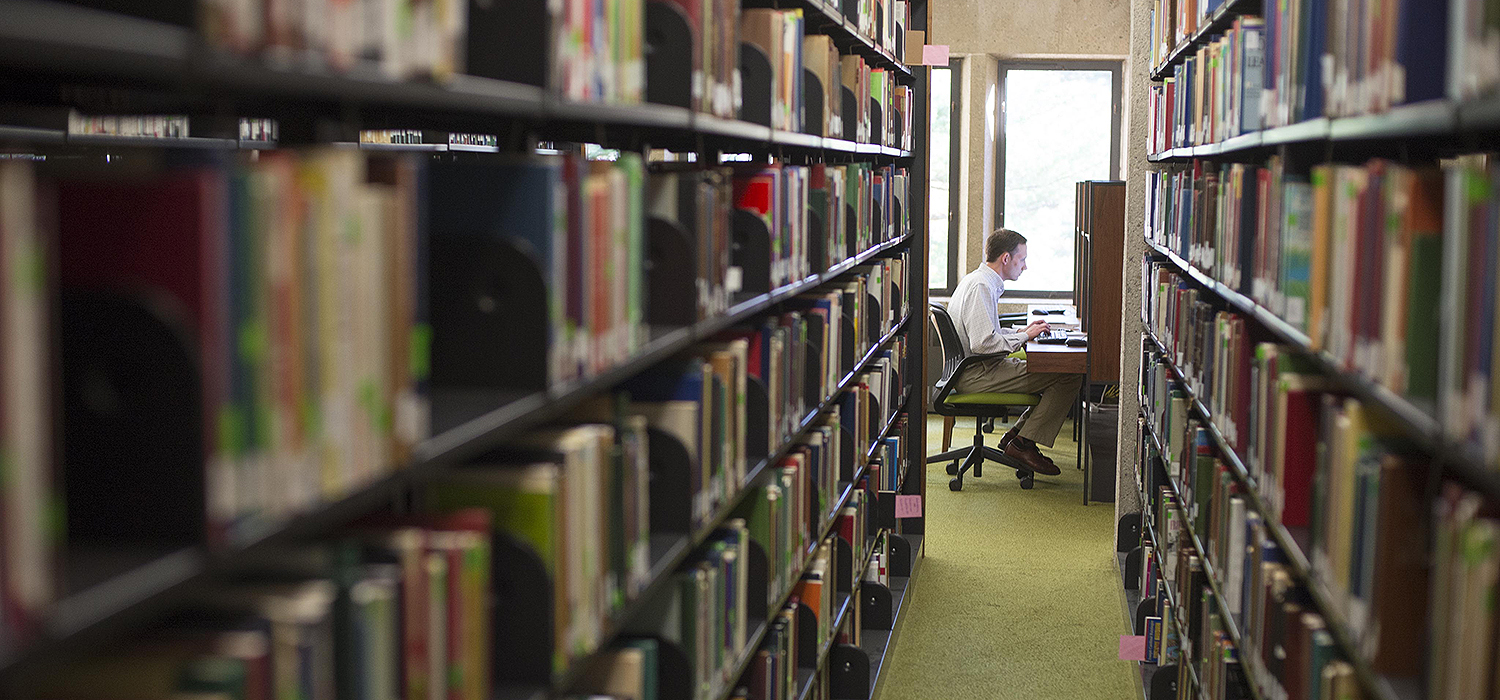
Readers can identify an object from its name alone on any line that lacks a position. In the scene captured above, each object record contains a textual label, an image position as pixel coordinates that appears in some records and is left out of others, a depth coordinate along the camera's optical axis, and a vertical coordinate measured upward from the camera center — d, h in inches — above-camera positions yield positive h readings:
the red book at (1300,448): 79.5 -12.1
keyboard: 255.2 -17.7
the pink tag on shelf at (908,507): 194.7 -38.5
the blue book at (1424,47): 59.1 +9.2
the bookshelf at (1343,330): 52.4 -4.2
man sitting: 247.1 -19.1
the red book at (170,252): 31.9 -0.2
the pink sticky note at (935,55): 187.8 +27.9
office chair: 247.4 -28.9
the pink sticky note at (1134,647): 155.6 -47.3
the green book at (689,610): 78.8 -21.9
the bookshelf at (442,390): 29.9 -6.1
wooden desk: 246.7 -20.8
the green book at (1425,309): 56.7 -2.5
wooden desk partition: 234.8 -4.9
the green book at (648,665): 72.9 -23.5
